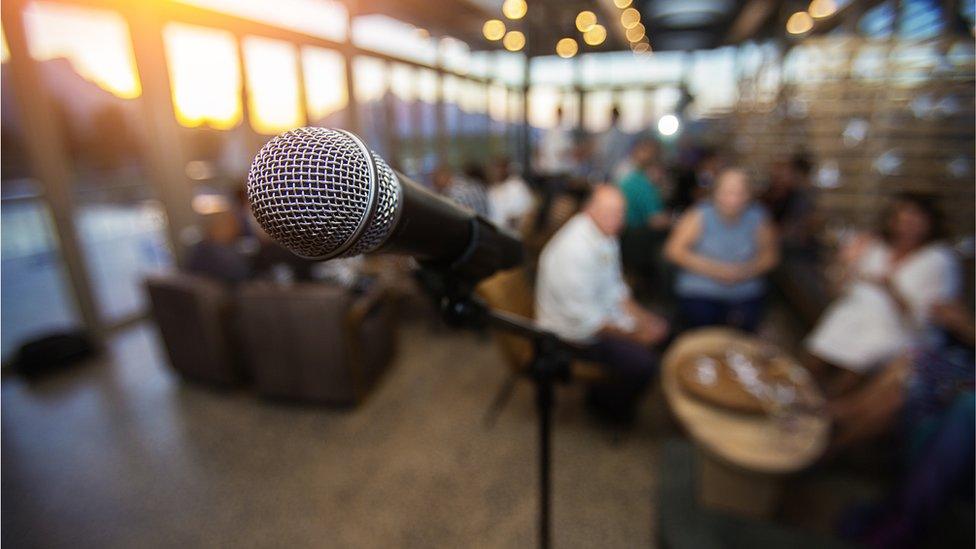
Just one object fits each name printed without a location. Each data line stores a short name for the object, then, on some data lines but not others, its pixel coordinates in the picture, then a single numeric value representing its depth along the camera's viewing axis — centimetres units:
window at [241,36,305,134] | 475
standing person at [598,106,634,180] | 578
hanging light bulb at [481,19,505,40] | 784
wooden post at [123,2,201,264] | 369
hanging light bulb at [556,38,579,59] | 986
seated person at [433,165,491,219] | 416
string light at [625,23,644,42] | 904
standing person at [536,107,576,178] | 765
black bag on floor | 338
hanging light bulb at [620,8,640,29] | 730
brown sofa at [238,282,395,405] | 271
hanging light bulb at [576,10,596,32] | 767
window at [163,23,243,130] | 403
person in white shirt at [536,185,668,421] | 241
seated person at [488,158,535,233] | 483
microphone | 57
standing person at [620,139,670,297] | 414
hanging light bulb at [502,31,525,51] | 794
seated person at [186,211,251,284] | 308
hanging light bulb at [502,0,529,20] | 528
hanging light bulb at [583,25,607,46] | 868
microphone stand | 96
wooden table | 178
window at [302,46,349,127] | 543
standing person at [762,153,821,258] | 433
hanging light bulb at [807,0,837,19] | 461
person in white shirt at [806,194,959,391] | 225
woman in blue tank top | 290
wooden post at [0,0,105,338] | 313
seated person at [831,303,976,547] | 158
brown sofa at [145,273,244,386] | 292
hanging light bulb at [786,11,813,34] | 552
